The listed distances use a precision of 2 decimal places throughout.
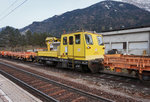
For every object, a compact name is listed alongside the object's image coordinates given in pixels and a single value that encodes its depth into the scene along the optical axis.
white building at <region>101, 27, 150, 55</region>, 15.74
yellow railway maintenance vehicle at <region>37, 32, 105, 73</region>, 7.65
